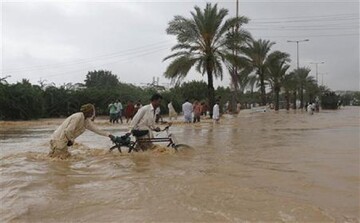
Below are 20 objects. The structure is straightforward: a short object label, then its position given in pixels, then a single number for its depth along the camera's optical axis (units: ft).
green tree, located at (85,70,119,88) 272.72
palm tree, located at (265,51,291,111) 151.12
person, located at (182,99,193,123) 82.69
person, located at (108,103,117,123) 89.65
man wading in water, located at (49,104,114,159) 29.50
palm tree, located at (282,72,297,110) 170.05
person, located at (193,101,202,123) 87.00
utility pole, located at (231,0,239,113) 100.42
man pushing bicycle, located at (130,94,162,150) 33.01
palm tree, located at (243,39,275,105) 145.89
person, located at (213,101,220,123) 82.17
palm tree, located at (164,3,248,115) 97.02
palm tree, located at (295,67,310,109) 213.56
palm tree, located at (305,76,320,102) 227.20
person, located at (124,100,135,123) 88.38
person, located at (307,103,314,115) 132.05
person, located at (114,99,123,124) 90.63
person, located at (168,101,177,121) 90.68
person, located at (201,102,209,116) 112.92
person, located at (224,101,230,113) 145.30
